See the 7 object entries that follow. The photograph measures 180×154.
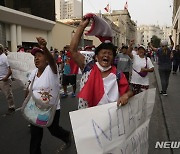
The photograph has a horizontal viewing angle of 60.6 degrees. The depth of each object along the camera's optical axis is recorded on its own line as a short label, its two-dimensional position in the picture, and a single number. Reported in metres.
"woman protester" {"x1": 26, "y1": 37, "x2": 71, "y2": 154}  1.97
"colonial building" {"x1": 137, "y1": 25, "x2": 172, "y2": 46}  93.64
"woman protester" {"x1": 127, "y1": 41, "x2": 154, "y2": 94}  3.54
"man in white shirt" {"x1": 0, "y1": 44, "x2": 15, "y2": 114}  3.57
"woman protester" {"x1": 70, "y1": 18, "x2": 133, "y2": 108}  1.48
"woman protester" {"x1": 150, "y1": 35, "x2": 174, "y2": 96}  4.65
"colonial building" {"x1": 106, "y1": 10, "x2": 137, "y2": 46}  52.09
